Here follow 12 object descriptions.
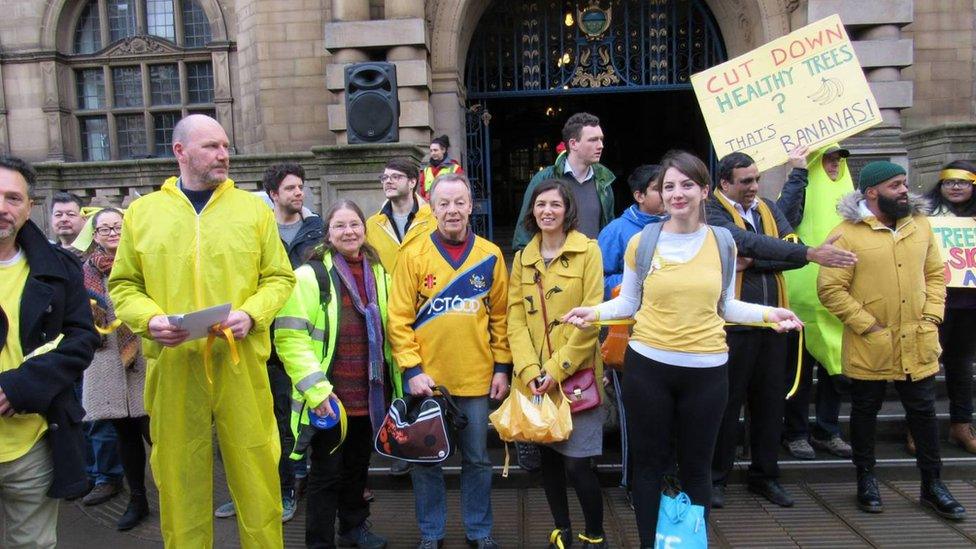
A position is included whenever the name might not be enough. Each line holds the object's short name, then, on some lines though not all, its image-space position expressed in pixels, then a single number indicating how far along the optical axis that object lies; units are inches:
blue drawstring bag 119.6
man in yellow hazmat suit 117.9
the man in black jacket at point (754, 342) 162.9
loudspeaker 286.5
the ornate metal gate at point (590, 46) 380.2
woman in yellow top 124.0
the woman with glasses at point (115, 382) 163.6
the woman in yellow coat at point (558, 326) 134.6
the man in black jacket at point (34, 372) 105.0
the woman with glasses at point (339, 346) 136.5
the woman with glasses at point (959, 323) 184.1
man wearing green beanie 156.2
